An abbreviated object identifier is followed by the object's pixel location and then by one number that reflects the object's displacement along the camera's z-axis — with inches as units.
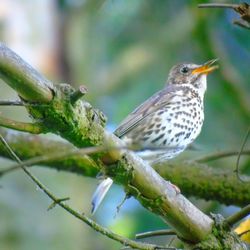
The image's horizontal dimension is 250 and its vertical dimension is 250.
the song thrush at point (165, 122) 411.8
